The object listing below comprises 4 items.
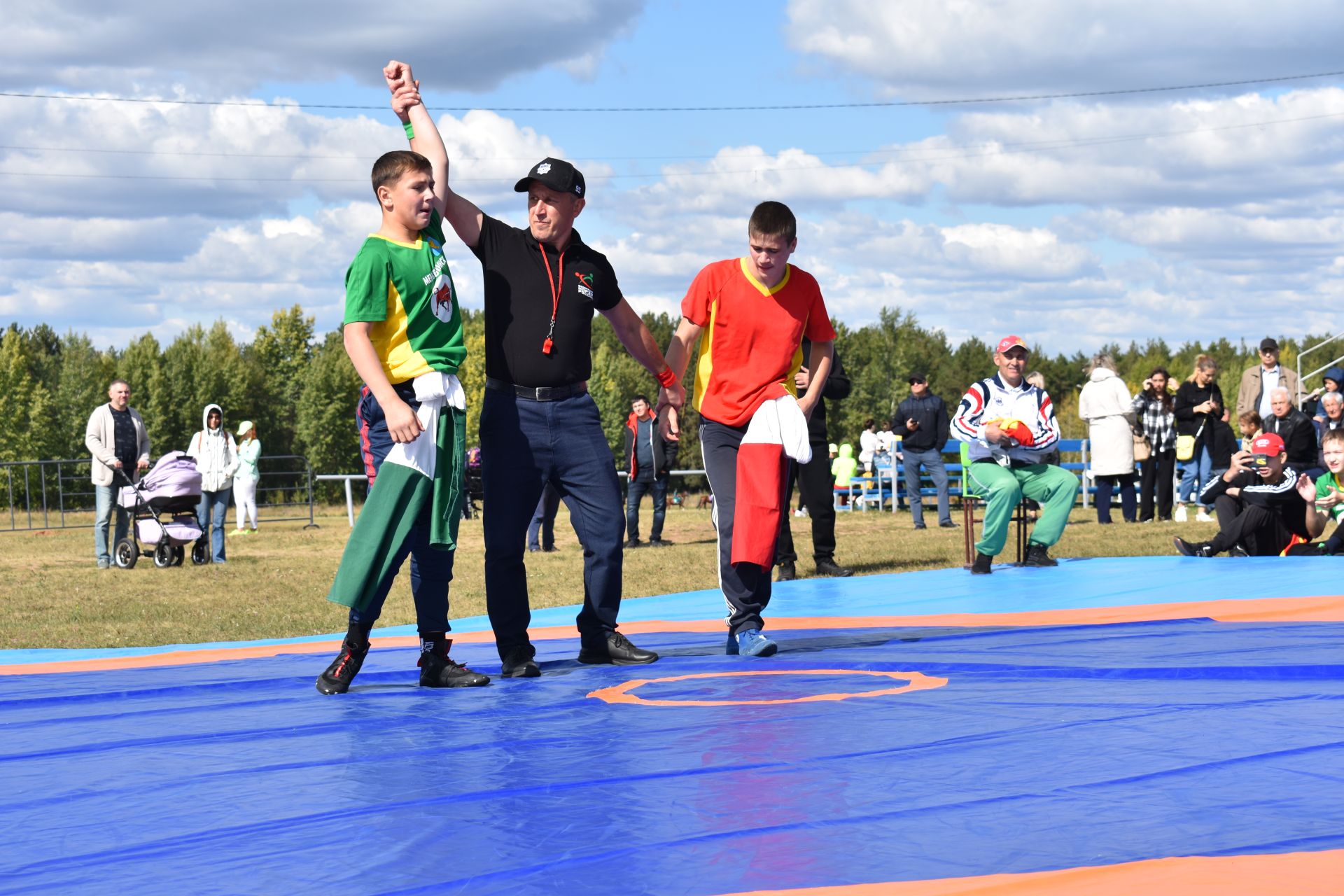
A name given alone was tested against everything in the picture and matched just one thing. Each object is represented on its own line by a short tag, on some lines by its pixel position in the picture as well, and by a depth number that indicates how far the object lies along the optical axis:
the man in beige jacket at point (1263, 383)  15.78
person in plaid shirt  16.08
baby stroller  14.16
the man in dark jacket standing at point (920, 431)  17.45
